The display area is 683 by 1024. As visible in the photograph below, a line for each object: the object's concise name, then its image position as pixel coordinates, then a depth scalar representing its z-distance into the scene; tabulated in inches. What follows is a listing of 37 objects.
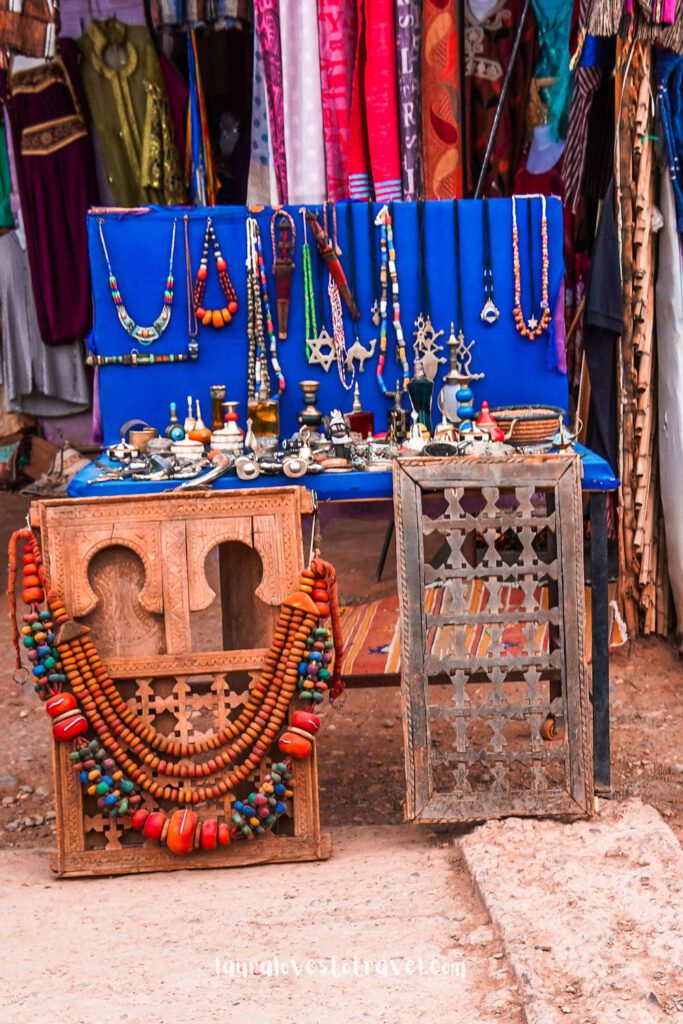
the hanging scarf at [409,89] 216.5
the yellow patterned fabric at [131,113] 267.1
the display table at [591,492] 157.4
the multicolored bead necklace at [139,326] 185.0
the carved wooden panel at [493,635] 154.9
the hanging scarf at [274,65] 218.7
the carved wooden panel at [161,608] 152.7
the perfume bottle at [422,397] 172.4
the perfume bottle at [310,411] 177.9
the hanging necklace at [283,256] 183.6
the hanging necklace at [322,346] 187.0
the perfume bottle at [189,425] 177.5
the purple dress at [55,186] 277.0
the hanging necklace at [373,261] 187.0
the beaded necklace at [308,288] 186.2
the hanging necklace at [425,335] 186.7
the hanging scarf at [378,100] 215.8
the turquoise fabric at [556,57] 229.3
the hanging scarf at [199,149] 249.4
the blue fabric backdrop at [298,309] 185.9
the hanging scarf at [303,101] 216.2
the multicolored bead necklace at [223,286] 185.0
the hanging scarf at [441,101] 218.2
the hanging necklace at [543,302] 187.2
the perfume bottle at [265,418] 176.4
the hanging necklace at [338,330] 186.7
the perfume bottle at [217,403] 180.4
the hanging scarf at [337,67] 214.7
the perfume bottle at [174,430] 175.5
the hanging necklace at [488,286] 187.6
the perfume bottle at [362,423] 179.5
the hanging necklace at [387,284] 186.1
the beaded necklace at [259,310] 184.7
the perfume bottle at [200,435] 173.9
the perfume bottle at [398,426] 174.4
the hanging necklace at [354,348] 186.5
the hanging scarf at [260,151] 224.2
